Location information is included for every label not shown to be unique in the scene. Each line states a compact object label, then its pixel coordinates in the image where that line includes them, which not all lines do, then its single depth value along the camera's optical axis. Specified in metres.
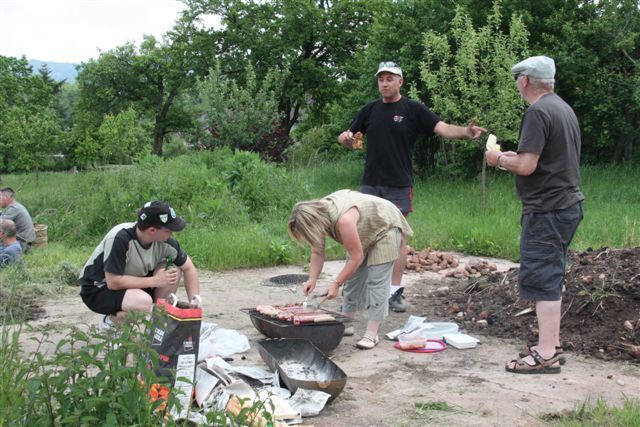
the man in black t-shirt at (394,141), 6.55
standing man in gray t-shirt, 4.70
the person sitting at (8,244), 8.98
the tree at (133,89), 40.78
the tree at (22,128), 25.08
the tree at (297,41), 31.45
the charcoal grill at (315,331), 5.18
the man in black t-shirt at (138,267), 4.91
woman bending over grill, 5.22
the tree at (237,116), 18.88
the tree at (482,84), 12.61
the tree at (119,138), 26.05
